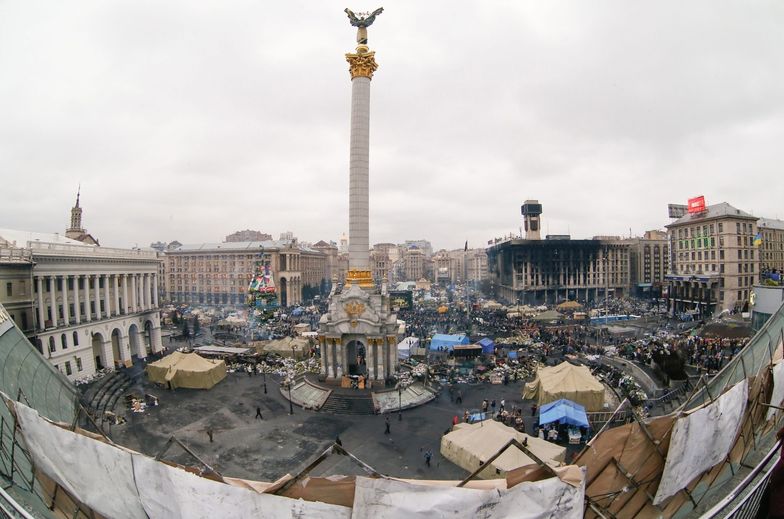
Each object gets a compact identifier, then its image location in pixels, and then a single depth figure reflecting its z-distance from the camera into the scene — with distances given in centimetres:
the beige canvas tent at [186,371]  3409
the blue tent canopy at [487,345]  4272
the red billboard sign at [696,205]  6900
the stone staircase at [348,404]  2891
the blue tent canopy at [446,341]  4338
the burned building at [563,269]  10106
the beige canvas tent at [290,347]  4275
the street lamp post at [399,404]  2729
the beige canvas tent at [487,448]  1745
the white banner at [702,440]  632
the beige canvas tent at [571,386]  2584
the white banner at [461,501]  489
